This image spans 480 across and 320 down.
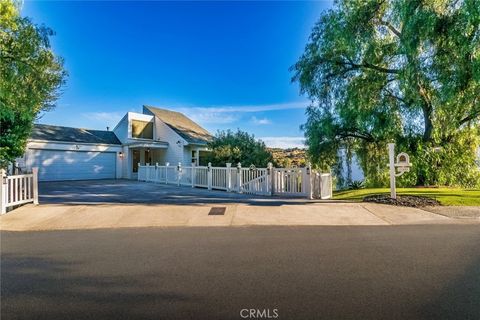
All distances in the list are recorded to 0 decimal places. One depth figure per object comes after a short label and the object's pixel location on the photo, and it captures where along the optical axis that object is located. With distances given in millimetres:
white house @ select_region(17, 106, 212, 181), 19922
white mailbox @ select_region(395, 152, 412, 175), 9531
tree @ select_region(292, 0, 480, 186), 10672
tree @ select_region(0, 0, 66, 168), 9102
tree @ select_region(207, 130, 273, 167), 15609
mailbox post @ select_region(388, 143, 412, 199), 9305
